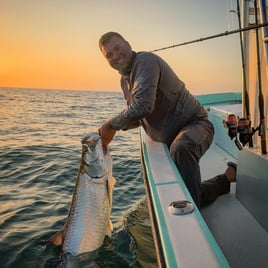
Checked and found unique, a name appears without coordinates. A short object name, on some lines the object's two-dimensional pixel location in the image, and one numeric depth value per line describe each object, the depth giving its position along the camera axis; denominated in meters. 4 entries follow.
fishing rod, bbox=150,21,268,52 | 2.14
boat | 1.72
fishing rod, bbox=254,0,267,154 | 2.86
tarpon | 2.37
